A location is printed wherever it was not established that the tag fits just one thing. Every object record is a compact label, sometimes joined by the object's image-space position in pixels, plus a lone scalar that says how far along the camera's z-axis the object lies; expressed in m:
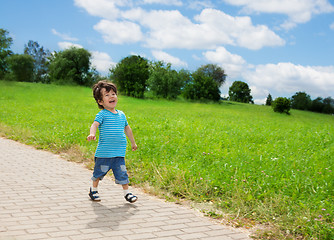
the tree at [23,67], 70.12
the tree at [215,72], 78.67
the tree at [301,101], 55.24
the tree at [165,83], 53.31
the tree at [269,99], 77.53
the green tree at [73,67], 65.94
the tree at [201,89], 56.31
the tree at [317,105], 53.94
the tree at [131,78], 53.75
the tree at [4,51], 55.41
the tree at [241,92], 84.19
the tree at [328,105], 53.38
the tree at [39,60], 76.89
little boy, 4.97
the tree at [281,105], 41.25
